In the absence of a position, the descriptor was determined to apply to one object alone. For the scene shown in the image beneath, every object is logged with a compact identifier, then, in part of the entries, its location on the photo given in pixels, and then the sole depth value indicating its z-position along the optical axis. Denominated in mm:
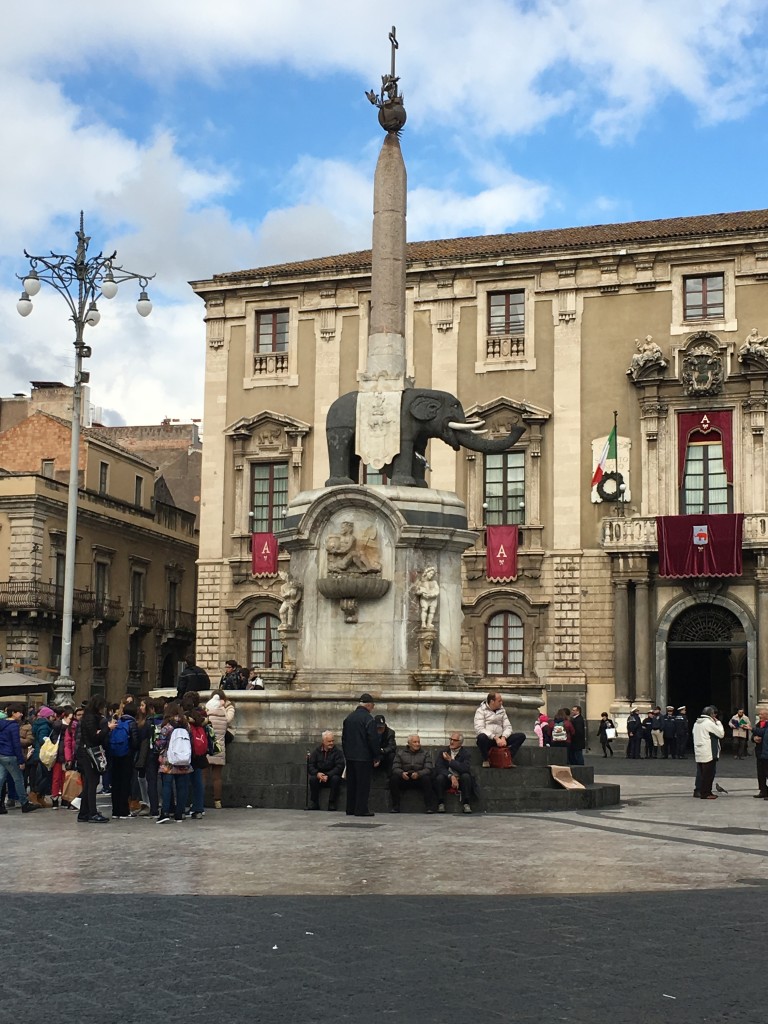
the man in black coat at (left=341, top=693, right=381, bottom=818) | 16453
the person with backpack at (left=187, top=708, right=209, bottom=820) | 16266
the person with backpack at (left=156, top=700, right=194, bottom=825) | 15828
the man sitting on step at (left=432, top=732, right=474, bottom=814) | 17047
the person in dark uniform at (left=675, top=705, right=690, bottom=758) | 36219
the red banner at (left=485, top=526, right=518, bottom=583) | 41094
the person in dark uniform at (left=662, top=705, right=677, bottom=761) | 36125
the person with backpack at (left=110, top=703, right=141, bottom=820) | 16703
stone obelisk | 21031
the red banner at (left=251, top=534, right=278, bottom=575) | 42875
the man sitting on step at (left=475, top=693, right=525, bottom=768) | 17906
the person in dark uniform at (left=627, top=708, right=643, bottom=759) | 36406
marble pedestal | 19703
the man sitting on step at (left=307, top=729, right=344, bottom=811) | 17172
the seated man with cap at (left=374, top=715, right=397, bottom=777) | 16859
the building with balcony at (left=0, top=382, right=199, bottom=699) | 48250
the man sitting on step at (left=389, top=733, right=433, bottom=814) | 17047
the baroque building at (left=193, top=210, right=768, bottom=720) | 39906
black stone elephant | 20844
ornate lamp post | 28438
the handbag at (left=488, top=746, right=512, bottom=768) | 18000
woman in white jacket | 17719
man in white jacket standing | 20109
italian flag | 40281
